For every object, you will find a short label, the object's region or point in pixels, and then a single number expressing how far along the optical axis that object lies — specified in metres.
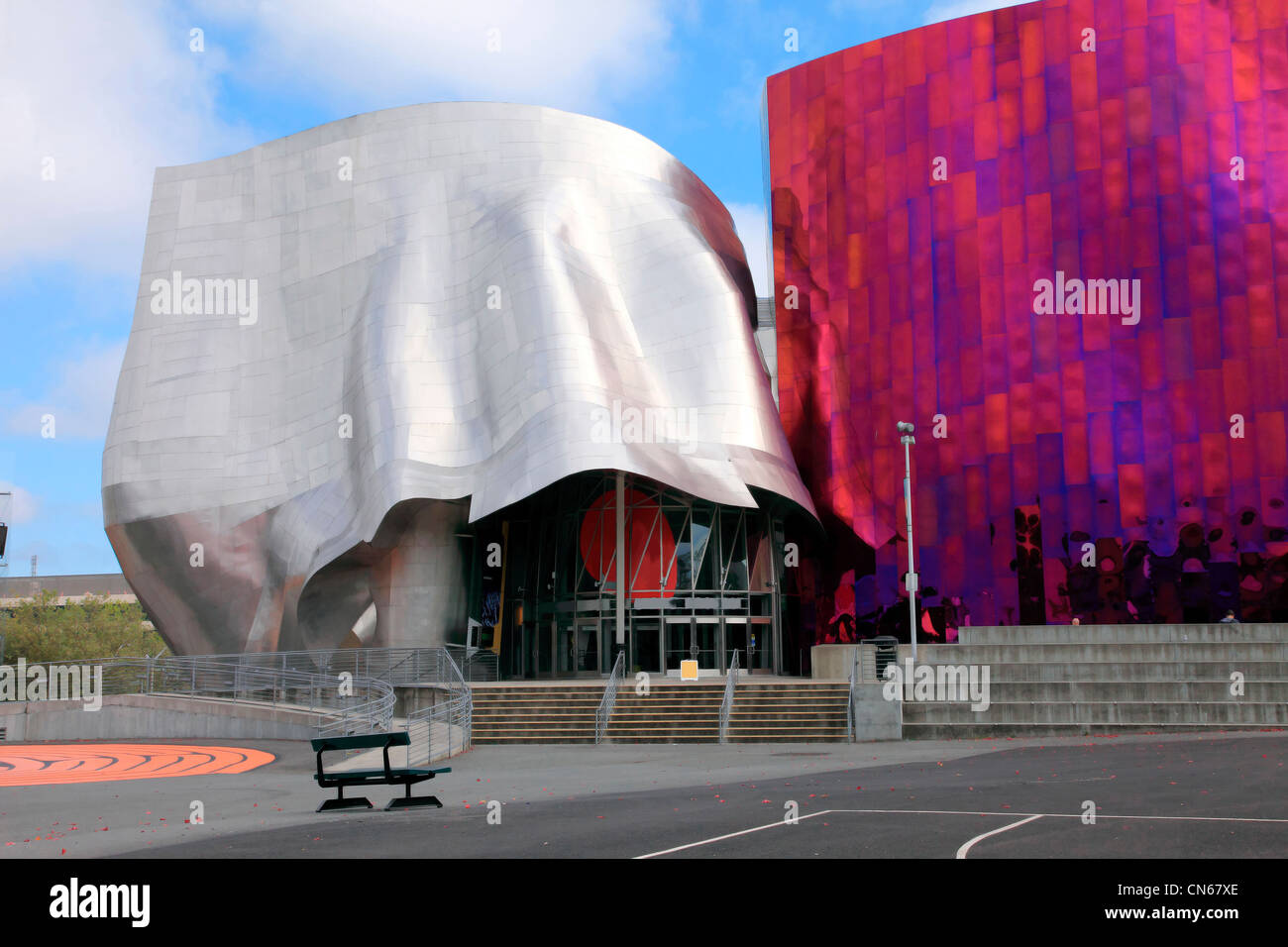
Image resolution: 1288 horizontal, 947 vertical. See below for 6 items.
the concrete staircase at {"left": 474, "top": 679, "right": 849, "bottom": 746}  25.33
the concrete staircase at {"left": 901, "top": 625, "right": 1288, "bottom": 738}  23.73
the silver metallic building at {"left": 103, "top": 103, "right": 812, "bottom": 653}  36.75
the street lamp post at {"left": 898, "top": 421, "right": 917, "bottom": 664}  28.36
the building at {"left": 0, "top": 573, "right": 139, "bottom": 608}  128.38
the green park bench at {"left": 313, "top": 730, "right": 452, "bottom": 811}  13.20
